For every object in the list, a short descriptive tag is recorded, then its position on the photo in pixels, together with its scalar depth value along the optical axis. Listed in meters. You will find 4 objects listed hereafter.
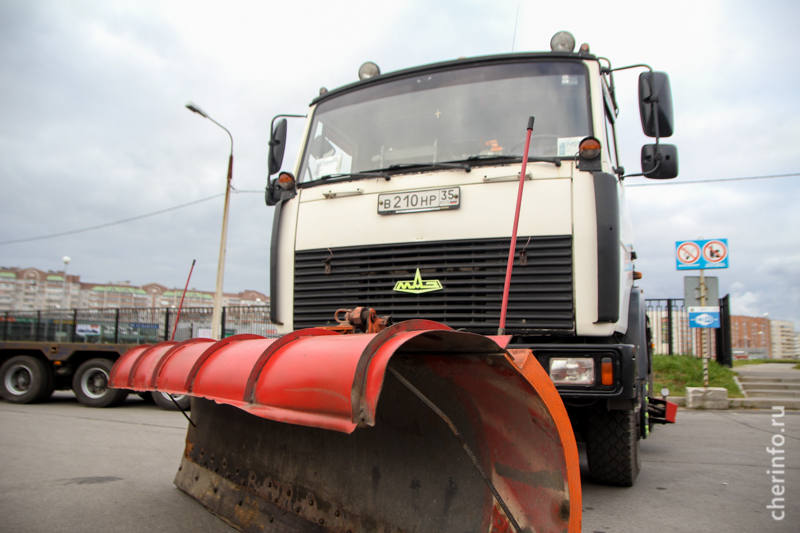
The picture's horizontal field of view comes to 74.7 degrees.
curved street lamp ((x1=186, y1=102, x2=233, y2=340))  13.41
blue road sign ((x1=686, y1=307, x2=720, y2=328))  9.52
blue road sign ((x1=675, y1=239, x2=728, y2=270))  9.45
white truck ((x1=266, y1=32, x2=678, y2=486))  3.12
